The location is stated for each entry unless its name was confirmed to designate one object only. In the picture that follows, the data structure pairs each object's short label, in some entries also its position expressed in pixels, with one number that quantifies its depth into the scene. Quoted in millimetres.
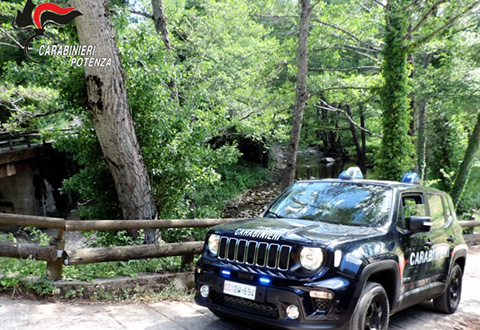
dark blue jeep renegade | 4082
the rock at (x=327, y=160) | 43438
